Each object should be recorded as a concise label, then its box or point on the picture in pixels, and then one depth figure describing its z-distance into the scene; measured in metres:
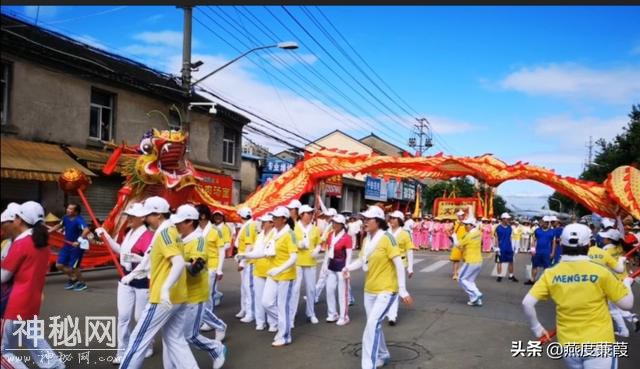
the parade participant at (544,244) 11.83
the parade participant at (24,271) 3.71
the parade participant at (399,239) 7.21
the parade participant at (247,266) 7.76
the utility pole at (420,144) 38.84
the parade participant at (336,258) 8.12
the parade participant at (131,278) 5.12
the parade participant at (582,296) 3.74
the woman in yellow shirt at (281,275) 6.46
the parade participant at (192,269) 4.72
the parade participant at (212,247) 7.04
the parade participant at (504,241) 12.84
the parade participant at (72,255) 8.46
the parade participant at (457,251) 10.08
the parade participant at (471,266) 9.36
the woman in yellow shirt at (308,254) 7.84
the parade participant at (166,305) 4.27
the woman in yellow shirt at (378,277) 5.20
